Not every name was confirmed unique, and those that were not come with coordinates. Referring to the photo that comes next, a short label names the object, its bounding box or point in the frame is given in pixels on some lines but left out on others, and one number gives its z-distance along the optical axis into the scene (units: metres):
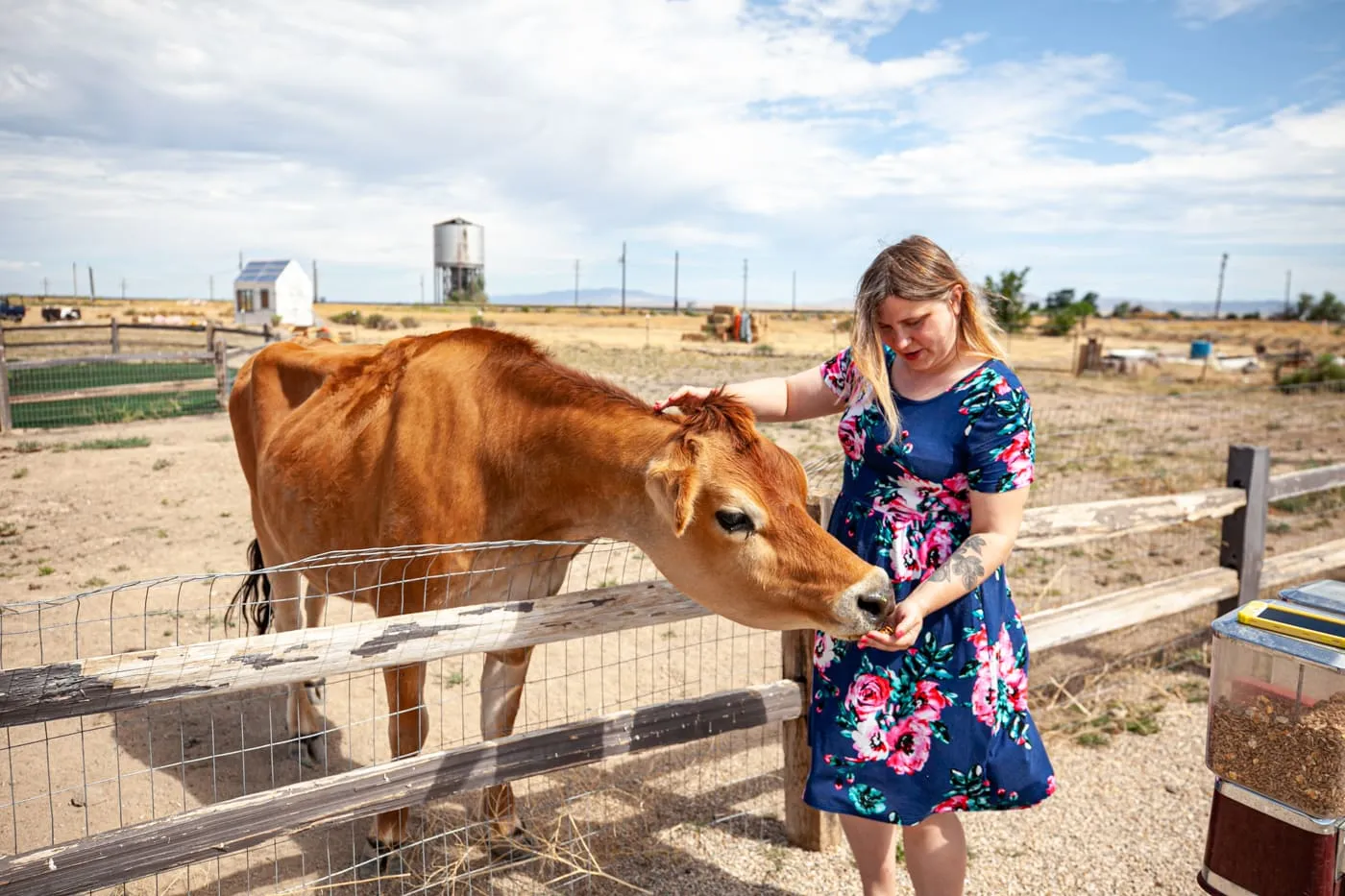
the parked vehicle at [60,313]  50.09
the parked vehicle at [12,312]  50.85
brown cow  2.65
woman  2.43
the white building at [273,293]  39.75
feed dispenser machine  2.20
